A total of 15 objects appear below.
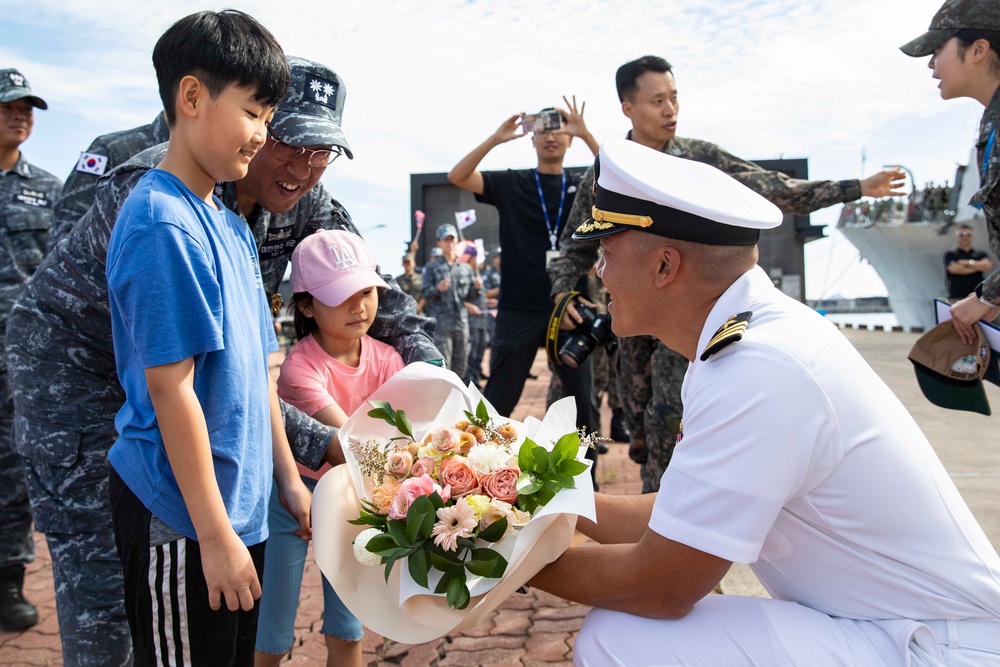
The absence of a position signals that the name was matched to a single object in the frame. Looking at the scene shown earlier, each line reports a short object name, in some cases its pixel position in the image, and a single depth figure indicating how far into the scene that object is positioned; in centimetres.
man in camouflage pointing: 411
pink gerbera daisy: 176
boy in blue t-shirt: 171
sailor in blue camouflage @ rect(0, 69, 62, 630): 397
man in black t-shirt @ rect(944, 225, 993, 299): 1405
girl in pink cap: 269
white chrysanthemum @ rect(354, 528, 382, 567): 180
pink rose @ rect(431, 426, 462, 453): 200
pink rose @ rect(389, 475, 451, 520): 183
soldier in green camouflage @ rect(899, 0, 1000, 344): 349
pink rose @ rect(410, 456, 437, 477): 195
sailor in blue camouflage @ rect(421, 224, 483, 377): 1207
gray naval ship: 2689
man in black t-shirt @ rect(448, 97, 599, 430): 527
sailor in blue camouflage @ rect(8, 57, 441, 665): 231
